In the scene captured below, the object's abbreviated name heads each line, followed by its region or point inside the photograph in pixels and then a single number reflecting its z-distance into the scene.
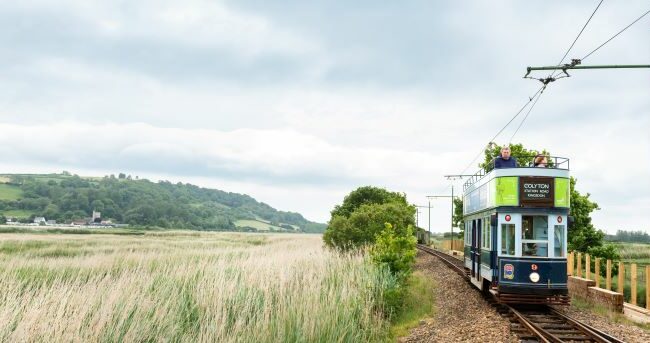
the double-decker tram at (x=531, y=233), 13.29
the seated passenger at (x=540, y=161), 14.34
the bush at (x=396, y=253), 16.77
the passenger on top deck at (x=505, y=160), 14.31
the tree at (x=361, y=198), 42.25
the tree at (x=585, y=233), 33.22
